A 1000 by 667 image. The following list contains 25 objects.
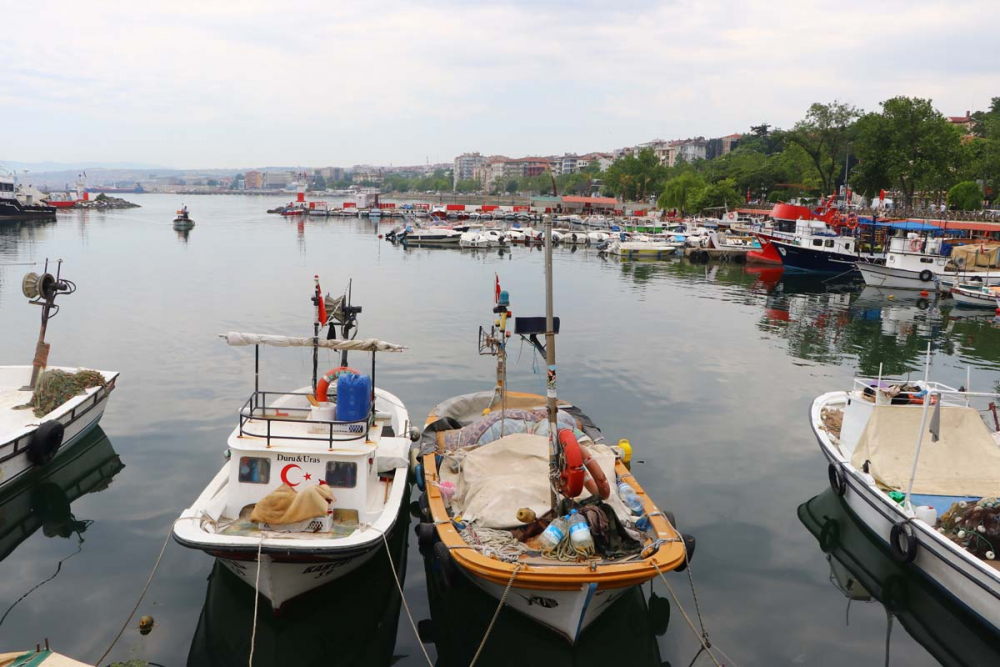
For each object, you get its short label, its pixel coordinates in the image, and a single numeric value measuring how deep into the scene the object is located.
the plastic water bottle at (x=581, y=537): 10.63
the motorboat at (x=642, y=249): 76.94
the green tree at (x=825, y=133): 81.50
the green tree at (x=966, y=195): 72.19
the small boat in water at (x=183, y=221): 100.62
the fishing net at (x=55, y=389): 17.83
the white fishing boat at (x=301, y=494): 10.92
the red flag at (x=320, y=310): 14.35
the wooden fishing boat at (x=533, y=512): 10.23
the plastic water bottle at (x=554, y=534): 10.77
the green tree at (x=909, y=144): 70.44
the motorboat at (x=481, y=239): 82.31
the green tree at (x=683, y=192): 113.69
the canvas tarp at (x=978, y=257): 52.97
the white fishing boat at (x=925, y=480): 11.78
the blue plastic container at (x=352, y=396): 12.81
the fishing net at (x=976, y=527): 11.75
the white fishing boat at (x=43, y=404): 15.85
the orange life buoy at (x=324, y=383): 14.39
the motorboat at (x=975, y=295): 45.78
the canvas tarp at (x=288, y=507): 11.34
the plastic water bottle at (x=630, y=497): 12.14
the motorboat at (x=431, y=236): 84.69
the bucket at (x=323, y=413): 13.55
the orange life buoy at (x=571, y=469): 11.15
